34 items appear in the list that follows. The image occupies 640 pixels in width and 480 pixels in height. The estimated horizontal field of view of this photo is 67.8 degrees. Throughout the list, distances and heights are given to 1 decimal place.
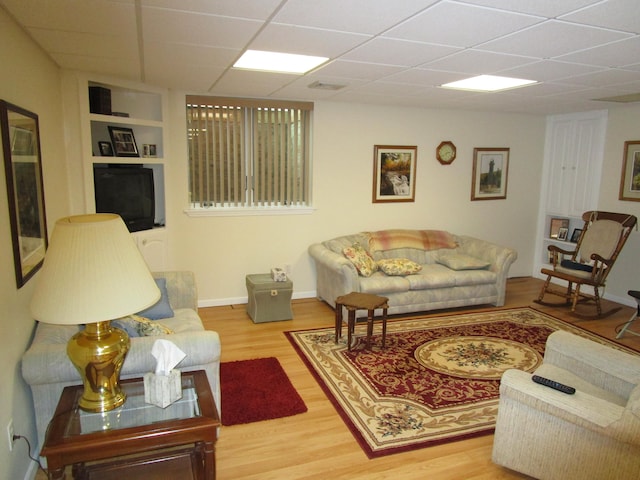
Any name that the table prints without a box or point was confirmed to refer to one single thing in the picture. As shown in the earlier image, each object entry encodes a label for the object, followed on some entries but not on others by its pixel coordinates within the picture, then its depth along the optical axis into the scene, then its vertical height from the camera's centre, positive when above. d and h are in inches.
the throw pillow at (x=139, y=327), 114.2 -38.7
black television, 174.1 -9.8
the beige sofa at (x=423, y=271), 203.8 -45.1
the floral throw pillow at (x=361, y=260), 205.0 -38.4
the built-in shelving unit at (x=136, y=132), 166.4 +13.5
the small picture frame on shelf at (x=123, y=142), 182.4 +9.7
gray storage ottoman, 200.2 -55.0
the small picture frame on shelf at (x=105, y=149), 178.9 +6.6
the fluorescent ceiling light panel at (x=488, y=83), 168.1 +33.1
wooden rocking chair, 214.1 -37.1
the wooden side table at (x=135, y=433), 77.4 -44.4
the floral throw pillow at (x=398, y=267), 210.1 -41.9
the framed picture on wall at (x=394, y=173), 240.7 -0.7
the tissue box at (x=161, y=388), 88.4 -40.8
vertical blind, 208.7 +7.4
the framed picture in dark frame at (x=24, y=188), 92.7 -4.9
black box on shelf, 171.9 +23.9
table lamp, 76.9 -18.6
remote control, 98.7 -44.0
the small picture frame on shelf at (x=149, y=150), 197.0 +7.2
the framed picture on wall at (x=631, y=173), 227.0 +1.2
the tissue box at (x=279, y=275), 205.0 -45.2
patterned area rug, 125.2 -65.0
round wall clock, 251.4 +10.6
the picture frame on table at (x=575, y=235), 260.8 -32.9
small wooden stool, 167.9 -47.4
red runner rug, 129.7 -65.5
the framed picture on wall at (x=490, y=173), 262.8 -0.1
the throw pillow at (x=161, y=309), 143.7 -42.9
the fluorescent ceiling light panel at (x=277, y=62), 137.4 +32.7
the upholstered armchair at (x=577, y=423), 91.3 -50.5
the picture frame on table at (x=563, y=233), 271.4 -33.3
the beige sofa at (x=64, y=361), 95.5 -40.5
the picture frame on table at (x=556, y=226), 273.9 -29.5
